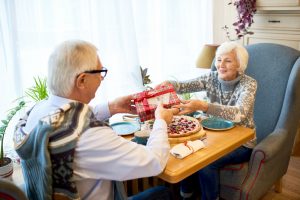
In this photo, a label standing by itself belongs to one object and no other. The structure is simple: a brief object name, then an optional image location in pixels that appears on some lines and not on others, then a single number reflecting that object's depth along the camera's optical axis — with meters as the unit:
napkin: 1.35
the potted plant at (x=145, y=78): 2.44
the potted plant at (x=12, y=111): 1.63
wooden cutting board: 1.48
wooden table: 1.23
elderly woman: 1.76
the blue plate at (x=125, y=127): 1.68
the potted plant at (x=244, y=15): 2.77
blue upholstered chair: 1.80
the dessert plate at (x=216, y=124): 1.67
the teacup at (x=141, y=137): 1.52
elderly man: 1.00
